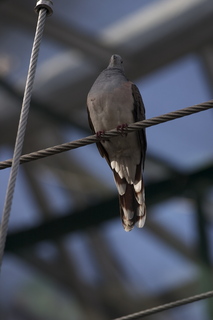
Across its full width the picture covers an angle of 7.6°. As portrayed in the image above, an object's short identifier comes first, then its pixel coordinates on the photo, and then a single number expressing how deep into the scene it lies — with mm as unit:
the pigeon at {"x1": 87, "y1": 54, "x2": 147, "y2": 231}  13031
